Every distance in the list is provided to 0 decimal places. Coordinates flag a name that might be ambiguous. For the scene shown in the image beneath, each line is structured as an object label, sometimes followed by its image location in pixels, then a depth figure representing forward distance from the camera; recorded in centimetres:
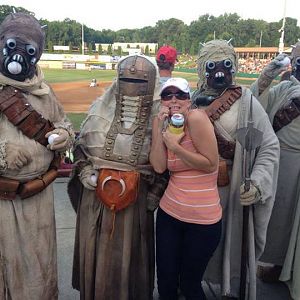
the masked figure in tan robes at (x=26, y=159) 246
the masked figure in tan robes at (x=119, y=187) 262
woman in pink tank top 236
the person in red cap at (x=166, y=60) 496
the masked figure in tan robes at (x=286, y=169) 310
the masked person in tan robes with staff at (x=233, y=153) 284
